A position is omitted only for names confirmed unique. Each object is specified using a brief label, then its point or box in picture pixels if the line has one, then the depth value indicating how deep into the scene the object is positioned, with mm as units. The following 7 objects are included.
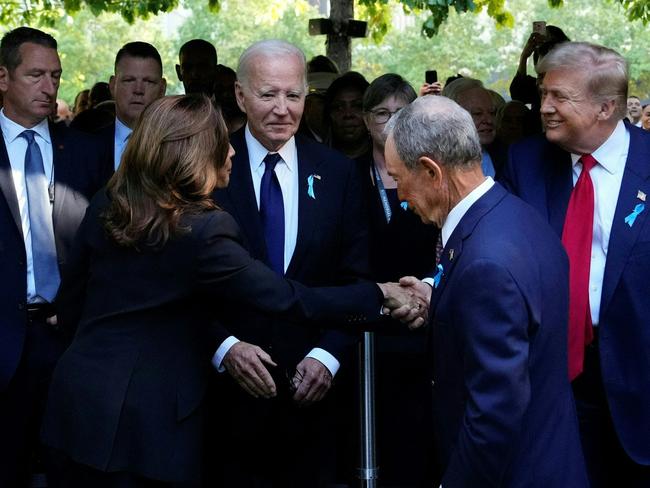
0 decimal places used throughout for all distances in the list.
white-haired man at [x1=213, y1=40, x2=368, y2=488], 4551
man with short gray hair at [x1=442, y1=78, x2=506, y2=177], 6652
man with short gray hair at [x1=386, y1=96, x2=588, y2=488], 3043
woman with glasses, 5363
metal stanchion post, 4582
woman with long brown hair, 3637
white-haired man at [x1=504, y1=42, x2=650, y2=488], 4141
